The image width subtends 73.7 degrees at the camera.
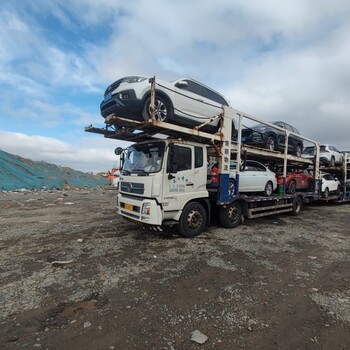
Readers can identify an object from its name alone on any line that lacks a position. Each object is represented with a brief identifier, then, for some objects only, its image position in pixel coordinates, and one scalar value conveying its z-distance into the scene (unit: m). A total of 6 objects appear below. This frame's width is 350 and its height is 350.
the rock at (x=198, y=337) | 2.33
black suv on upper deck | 7.96
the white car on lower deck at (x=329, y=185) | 12.29
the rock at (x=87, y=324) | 2.52
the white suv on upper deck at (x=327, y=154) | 11.51
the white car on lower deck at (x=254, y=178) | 6.97
